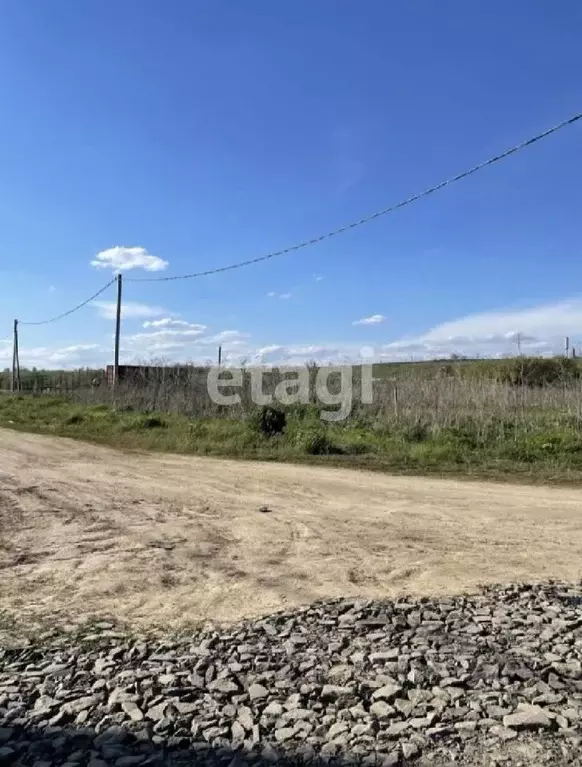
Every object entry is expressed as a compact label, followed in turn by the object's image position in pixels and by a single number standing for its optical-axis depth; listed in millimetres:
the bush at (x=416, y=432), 14172
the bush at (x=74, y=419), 20375
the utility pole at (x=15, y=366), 38341
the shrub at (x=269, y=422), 15344
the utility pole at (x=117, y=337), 23406
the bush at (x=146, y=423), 17797
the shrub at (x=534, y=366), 24688
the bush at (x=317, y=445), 13375
